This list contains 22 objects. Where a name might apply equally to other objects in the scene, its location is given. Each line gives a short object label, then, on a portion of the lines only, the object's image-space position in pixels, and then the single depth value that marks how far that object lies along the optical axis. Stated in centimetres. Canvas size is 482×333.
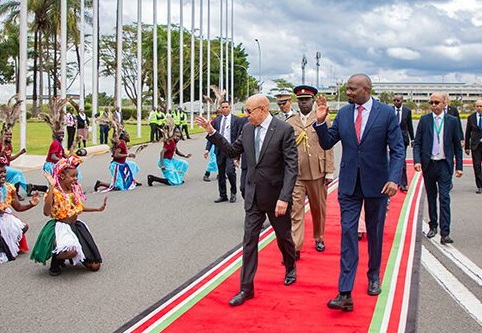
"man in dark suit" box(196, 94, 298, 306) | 625
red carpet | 561
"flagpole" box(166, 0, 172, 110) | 3688
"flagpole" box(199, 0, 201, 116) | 4341
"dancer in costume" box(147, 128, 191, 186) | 1581
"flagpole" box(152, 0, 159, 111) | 3447
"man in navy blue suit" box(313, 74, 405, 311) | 601
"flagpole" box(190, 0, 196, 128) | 4269
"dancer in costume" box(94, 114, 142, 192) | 1472
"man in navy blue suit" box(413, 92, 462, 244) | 893
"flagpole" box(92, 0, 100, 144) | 2778
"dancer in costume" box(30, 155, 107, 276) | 725
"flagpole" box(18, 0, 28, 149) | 2061
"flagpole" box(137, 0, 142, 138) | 3239
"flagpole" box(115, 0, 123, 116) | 2980
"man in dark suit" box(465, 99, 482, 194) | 1430
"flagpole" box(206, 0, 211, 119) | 4617
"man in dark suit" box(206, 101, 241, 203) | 1266
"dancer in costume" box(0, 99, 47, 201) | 1155
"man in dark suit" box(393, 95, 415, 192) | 1333
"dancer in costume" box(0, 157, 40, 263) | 801
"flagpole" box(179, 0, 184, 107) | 3941
